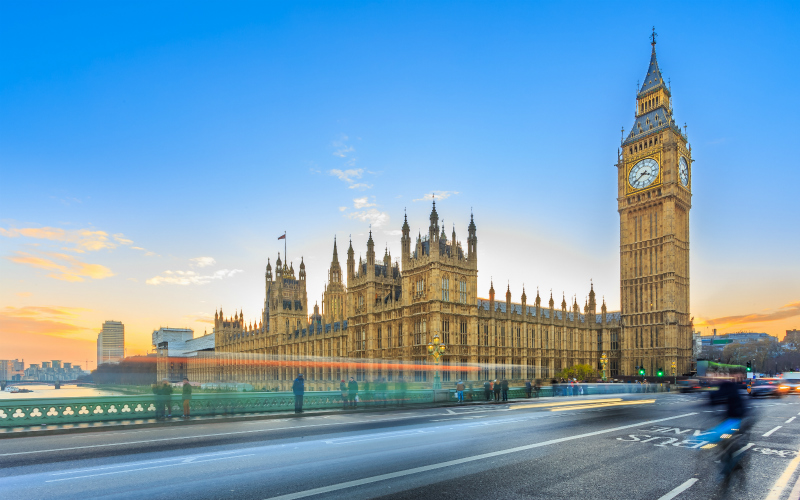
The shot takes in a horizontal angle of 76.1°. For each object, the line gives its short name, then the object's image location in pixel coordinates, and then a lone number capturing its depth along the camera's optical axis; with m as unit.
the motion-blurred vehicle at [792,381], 45.66
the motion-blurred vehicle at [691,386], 50.23
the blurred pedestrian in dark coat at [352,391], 29.08
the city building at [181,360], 157.90
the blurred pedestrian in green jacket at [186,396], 23.22
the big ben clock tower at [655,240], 78.69
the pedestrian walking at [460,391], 34.59
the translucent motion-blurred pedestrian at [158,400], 22.80
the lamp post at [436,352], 38.78
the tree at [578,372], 67.56
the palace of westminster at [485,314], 54.50
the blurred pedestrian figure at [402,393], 31.82
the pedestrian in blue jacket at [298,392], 25.86
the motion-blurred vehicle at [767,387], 41.69
